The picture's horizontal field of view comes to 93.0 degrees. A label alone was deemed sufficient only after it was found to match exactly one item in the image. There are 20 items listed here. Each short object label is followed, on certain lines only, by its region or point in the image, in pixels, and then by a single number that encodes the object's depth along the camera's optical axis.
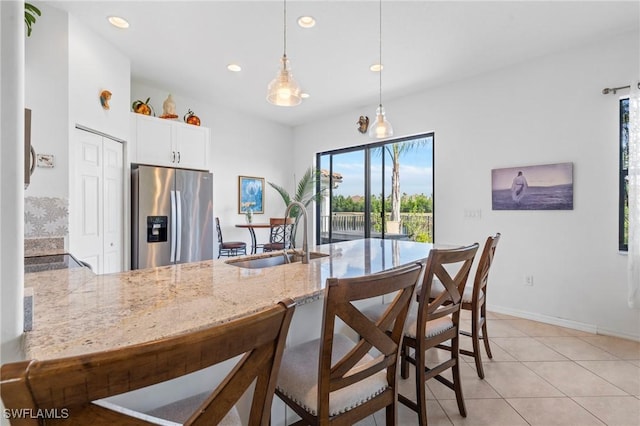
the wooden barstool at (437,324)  1.39
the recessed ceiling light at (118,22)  2.62
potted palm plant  5.46
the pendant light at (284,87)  1.98
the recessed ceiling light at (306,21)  2.59
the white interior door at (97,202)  2.71
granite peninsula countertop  0.74
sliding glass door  4.38
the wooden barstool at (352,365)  0.91
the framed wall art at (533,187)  3.10
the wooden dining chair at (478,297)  1.96
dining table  4.82
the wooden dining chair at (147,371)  0.37
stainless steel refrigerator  3.31
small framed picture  5.25
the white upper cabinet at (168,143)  3.51
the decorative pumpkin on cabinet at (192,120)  4.11
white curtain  2.62
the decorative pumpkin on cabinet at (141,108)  3.57
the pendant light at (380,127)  2.74
